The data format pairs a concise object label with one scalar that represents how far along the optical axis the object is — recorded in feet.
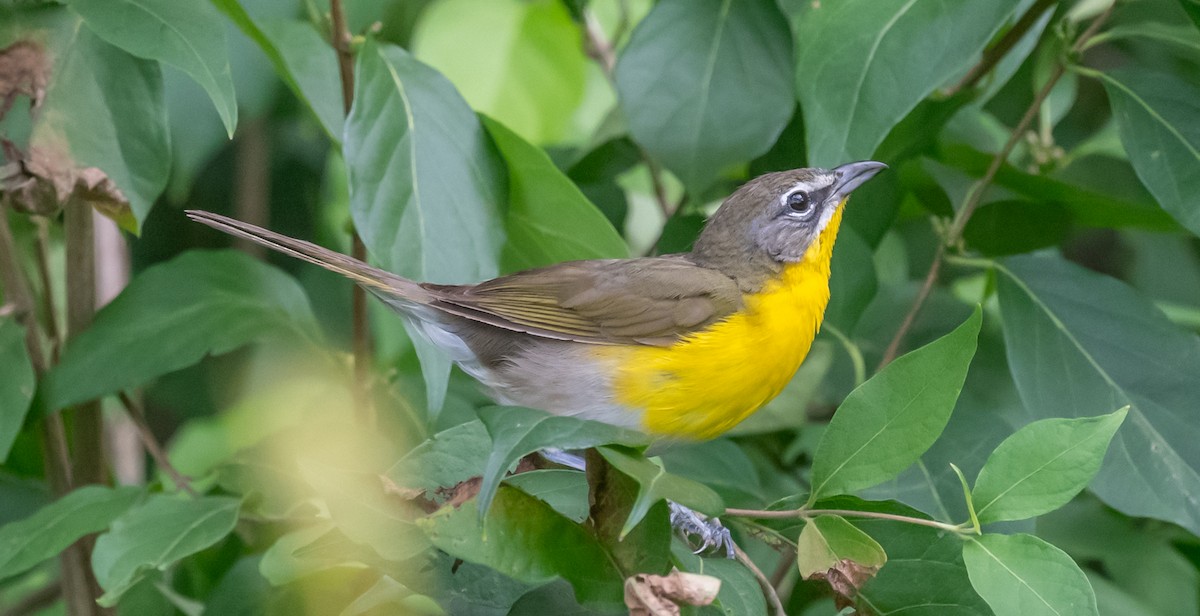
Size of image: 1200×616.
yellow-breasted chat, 17.46
